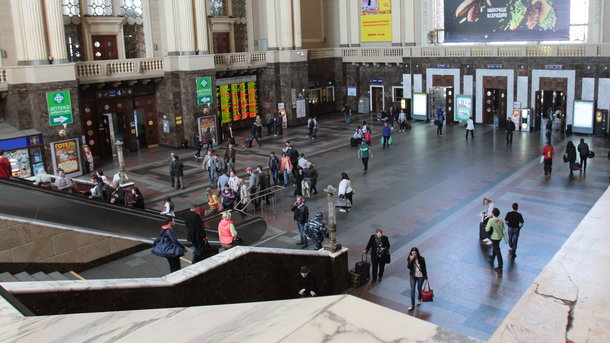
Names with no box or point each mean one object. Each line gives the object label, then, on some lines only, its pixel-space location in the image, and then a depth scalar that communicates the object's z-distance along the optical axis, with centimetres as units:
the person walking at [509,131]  2519
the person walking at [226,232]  1075
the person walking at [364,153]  2128
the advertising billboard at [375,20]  3594
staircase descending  840
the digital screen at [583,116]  2766
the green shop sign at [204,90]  2822
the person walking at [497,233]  1194
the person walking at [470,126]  2734
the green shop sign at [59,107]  2225
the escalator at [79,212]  981
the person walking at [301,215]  1377
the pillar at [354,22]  3750
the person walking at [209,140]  2659
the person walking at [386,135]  2594
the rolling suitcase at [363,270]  1182
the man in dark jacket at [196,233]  1005
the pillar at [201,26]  2812
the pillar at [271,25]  3291
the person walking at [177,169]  2008
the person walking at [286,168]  1959
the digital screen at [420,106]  3412
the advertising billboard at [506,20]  2919
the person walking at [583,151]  1975
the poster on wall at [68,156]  2252
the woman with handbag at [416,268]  1025
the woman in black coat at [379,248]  1152
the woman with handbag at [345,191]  1664
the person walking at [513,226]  1221
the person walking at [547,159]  1964
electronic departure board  3238
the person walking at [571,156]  1962
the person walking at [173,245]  939
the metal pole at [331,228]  1152
